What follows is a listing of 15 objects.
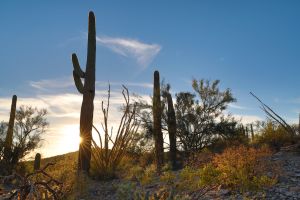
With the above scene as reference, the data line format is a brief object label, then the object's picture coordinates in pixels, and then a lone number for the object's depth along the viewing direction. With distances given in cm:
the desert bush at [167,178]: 891
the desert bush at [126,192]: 458
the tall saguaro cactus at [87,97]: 1208
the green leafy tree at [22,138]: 1739
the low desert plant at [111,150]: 1180
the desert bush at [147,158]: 1683
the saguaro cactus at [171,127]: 1472
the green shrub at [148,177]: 918
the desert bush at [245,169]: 687
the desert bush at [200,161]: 987
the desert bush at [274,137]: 1337
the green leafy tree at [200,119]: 1777
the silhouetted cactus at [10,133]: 1742
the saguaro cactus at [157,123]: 1350
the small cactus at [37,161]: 1643
